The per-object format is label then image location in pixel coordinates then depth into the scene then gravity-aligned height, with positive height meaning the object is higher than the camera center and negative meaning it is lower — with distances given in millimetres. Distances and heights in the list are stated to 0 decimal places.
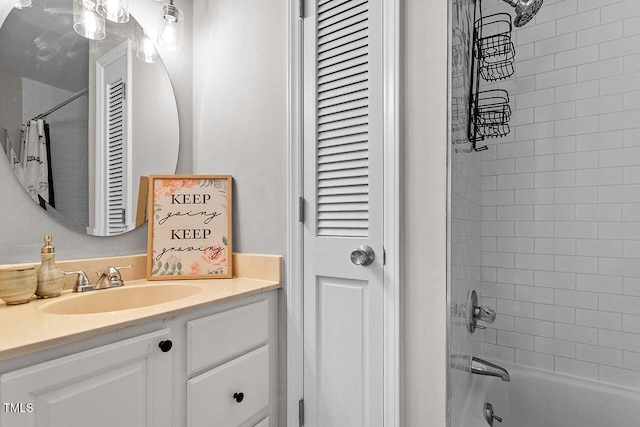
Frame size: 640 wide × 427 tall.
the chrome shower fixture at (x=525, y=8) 1587 +898
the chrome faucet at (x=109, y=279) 1361 -233
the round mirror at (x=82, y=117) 1284 +387
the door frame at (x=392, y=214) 1190 +6
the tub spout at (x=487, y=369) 1592 -672
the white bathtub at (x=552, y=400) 1577 -821
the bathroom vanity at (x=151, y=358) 791 -372
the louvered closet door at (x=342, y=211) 1247 +17
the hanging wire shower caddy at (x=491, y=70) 1706 +709
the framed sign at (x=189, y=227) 1569 -47
